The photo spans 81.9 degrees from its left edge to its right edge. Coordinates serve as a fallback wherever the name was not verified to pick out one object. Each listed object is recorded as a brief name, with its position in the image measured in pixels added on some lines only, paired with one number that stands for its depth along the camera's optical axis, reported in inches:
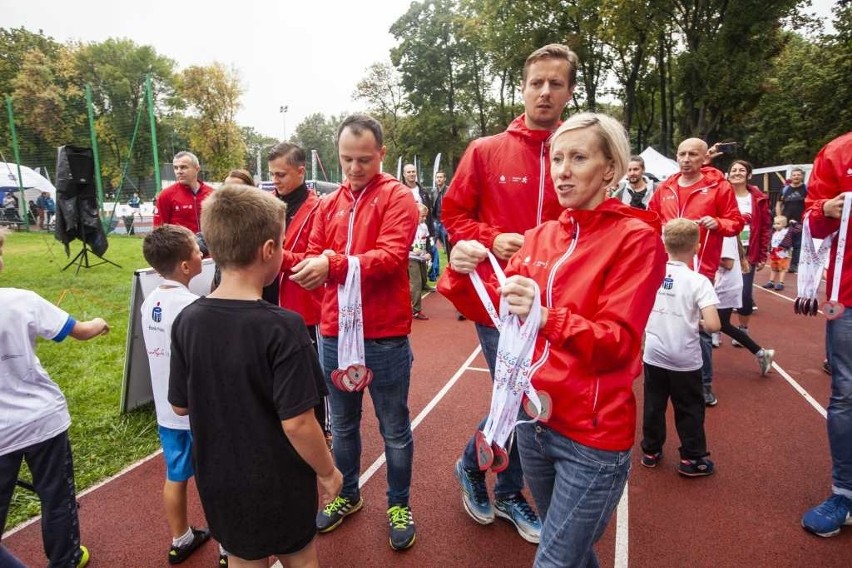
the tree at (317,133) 3260.3
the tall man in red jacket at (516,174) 93.4
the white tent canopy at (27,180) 797.6
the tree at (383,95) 1628.9
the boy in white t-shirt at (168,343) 101.6
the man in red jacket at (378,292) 100.3
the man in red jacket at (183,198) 230.4
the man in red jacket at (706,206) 169.9
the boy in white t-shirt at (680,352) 134.0
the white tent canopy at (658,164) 676.7
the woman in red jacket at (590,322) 59.1
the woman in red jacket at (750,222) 235.6
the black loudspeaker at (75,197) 371.9
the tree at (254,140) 3248.5
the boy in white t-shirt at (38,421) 82.5
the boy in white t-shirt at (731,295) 201.6
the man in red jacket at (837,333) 103.7
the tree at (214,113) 1424.7
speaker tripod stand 395.7
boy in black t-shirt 62.7
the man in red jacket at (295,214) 131.4
